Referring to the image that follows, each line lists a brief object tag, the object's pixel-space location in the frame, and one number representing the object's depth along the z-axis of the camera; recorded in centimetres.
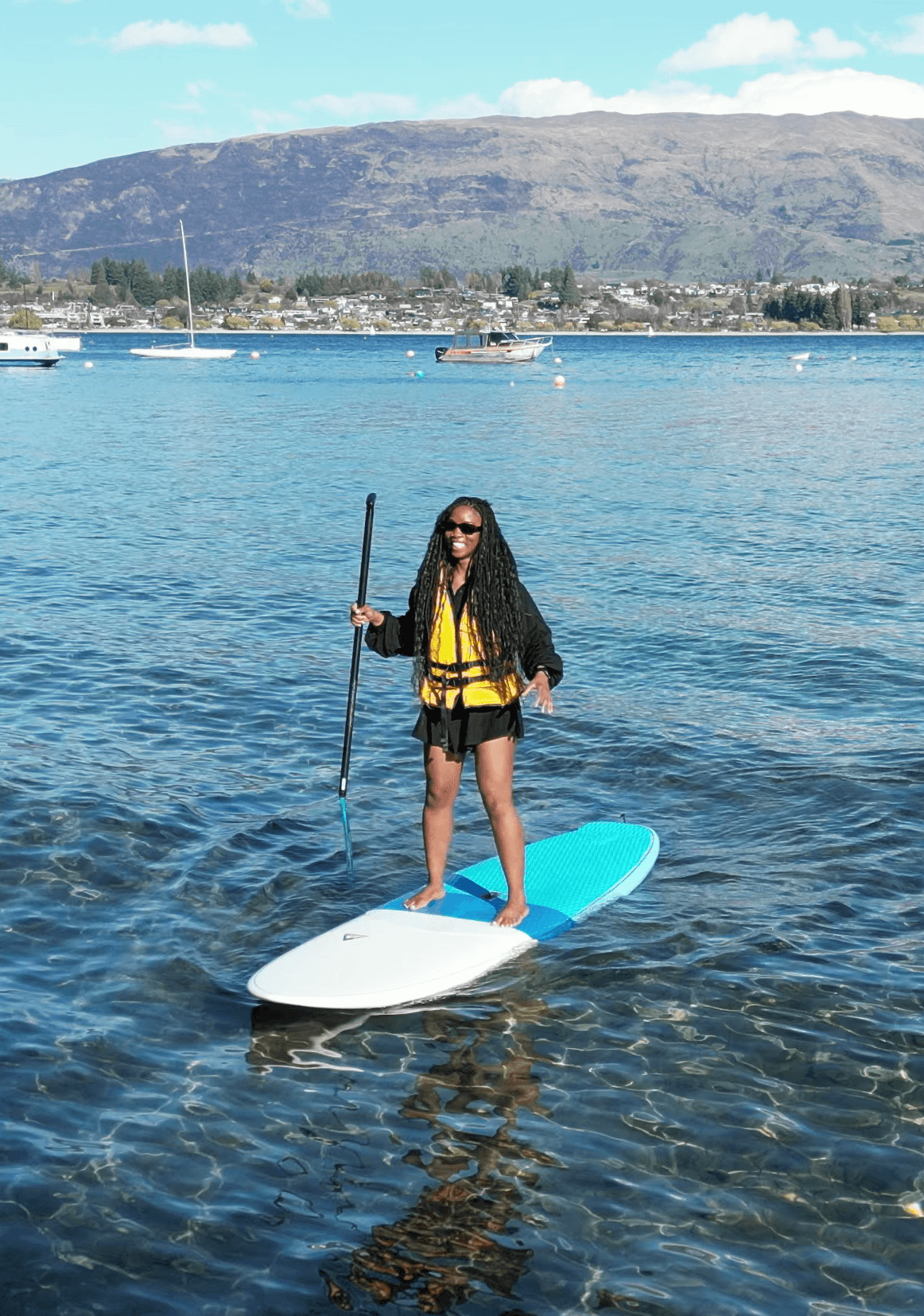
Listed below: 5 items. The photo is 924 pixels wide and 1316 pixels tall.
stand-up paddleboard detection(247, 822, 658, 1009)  749
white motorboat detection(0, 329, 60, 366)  9844
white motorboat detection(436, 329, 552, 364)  10869
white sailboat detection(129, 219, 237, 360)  12381
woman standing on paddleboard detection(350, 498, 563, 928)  749
